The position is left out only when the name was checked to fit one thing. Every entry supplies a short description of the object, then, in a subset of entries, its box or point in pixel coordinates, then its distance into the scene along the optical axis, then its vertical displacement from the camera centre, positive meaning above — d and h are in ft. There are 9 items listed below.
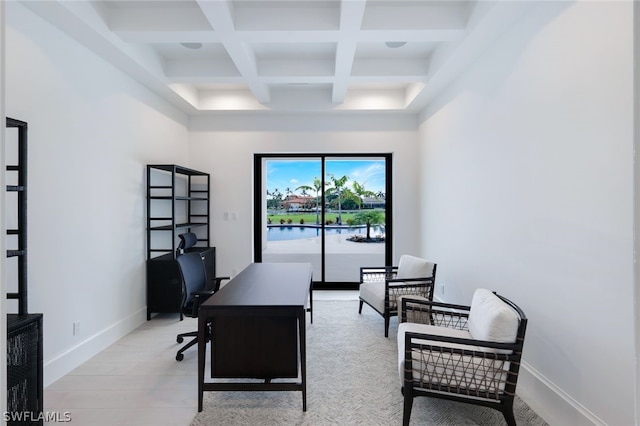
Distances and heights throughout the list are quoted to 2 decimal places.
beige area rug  6.54 -4.32
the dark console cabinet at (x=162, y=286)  12.35 -2.85
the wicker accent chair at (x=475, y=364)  5.92 -2.95
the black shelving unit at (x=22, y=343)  5.58 -2.40
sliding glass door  16.99 +0.18
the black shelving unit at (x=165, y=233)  12.36 -0.81
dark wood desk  6.63 -2.82
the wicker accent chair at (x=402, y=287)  10.85 -2.64
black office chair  9.20 -2.31
